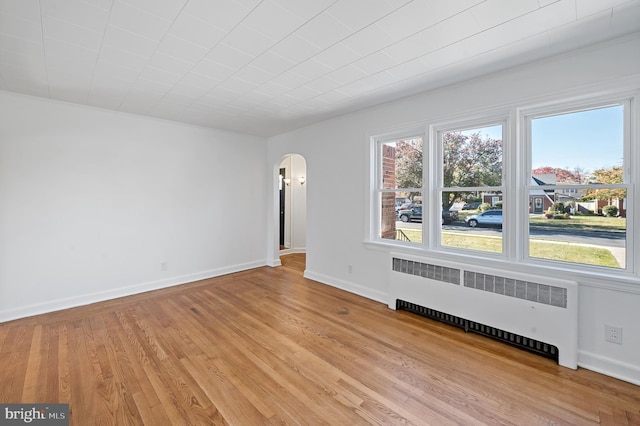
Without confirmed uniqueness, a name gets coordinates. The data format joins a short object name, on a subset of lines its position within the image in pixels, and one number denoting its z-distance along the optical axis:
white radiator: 2.33
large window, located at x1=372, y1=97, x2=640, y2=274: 2.31
